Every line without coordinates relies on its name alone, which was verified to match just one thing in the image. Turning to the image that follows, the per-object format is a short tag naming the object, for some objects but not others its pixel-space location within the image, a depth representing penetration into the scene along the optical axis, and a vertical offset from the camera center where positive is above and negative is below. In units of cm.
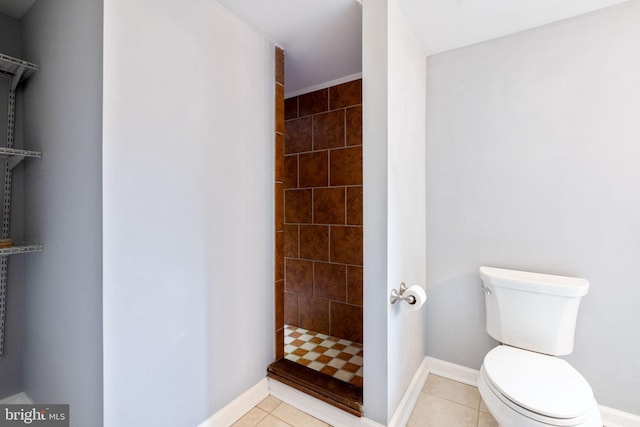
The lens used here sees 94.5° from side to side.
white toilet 106 -66
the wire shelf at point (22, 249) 130 -15
